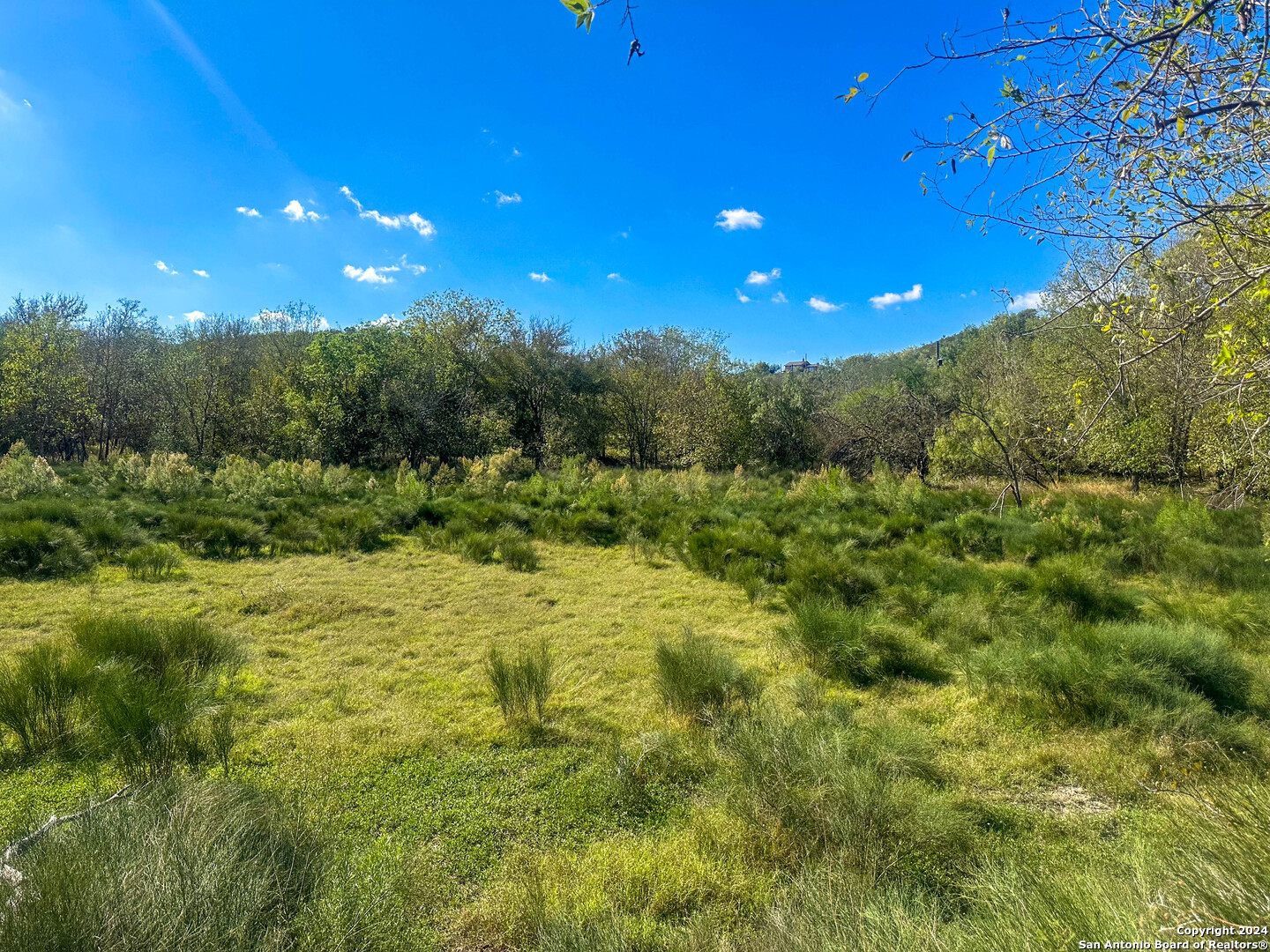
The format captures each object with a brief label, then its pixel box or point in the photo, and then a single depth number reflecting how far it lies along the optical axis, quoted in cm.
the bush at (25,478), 927
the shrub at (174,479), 1080
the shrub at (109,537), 717
